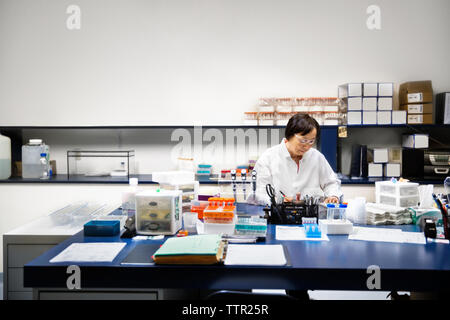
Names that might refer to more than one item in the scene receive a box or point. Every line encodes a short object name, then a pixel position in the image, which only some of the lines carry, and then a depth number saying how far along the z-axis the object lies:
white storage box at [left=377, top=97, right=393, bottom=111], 3.63
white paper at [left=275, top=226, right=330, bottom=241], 1.72
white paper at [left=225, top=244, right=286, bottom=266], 1.38
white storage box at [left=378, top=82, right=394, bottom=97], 3.63
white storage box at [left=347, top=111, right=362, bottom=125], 3.64
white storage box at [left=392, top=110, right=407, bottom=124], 3.64
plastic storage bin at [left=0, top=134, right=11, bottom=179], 3.78
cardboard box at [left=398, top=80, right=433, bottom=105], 3.65
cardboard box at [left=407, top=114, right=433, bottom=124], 3.66
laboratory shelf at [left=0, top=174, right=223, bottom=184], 3.63
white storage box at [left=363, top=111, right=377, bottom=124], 3.64
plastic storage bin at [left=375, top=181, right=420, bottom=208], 2.13
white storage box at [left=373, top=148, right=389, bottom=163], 3.67
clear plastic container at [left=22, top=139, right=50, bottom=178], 3.88
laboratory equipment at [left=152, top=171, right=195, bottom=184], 2.19
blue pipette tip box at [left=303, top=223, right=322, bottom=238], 1.73
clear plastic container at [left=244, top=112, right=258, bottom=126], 3.75
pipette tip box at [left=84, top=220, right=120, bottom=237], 1.76
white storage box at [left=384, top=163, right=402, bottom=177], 3.67
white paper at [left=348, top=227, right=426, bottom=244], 1.66
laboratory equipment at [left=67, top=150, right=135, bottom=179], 4.04
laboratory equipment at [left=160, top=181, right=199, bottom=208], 2.19
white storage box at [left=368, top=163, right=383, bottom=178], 3.71
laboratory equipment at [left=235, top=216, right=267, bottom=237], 1.72
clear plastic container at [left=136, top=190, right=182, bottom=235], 1.74
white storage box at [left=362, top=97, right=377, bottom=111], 3.64
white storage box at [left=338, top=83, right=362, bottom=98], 3.62
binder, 1.38
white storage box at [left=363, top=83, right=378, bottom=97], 3.63
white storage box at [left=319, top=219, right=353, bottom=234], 1.77
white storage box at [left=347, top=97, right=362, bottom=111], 3.63
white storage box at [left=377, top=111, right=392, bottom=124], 3.64
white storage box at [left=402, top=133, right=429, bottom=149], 3.61
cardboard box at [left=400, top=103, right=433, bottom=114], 3.65
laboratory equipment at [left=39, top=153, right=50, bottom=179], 3.84
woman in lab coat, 2.80
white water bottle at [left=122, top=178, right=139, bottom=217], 2.10
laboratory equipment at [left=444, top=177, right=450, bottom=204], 2.05
